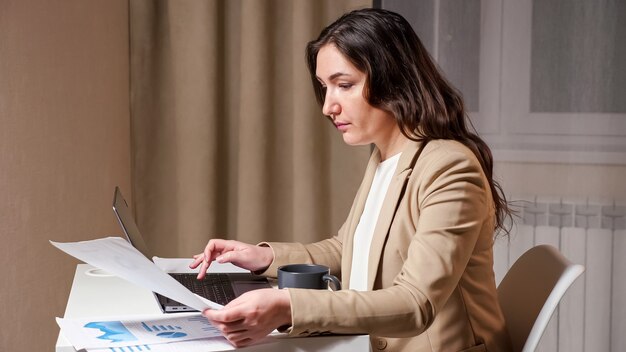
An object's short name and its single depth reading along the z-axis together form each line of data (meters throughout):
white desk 1.29
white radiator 2.73
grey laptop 1.54
